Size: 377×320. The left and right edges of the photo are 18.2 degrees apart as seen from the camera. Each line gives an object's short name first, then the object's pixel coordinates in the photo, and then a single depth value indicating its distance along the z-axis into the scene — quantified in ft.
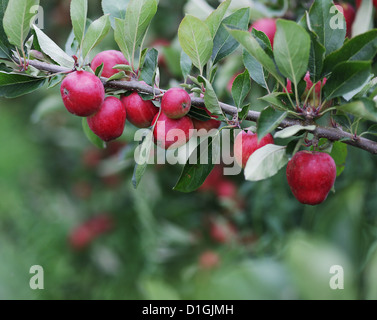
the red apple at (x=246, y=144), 3.32
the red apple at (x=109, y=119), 3.32
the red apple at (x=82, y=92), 3.23
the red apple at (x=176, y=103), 3.24
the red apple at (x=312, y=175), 3.29
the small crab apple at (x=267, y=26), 3.95
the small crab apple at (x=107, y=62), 3.39
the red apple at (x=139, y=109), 3.35
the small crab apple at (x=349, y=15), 3.93
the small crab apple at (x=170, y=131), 3.30
